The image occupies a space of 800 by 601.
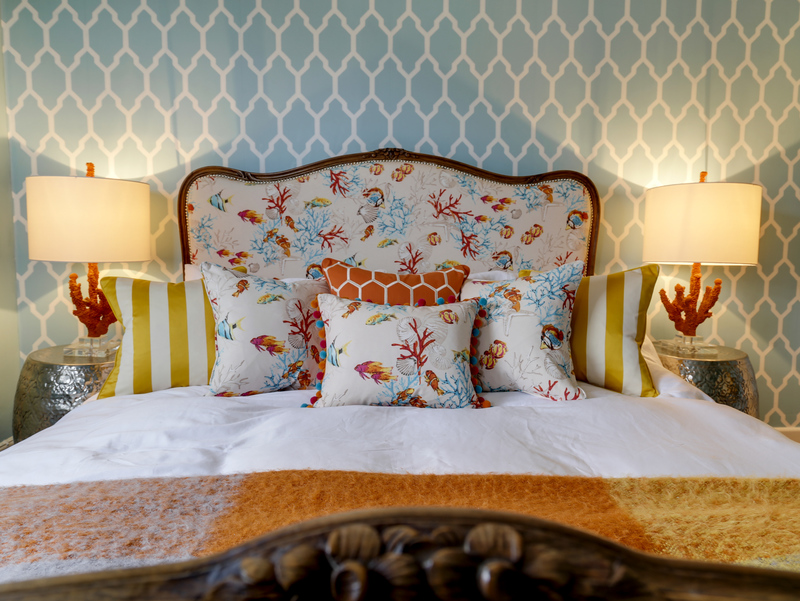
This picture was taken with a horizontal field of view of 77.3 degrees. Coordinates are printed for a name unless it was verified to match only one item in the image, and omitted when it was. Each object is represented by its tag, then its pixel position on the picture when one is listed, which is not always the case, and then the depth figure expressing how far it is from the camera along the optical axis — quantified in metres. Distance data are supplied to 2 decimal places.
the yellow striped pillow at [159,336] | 1.64
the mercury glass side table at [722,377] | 2.03
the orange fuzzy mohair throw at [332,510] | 0.66
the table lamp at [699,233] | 2.09
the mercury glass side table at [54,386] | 1.85
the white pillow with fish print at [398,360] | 1.46
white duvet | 1.02
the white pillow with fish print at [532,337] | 1.55
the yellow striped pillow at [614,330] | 1.65
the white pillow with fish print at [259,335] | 1.59
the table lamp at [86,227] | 1.92
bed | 0.35
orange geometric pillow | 1.70
